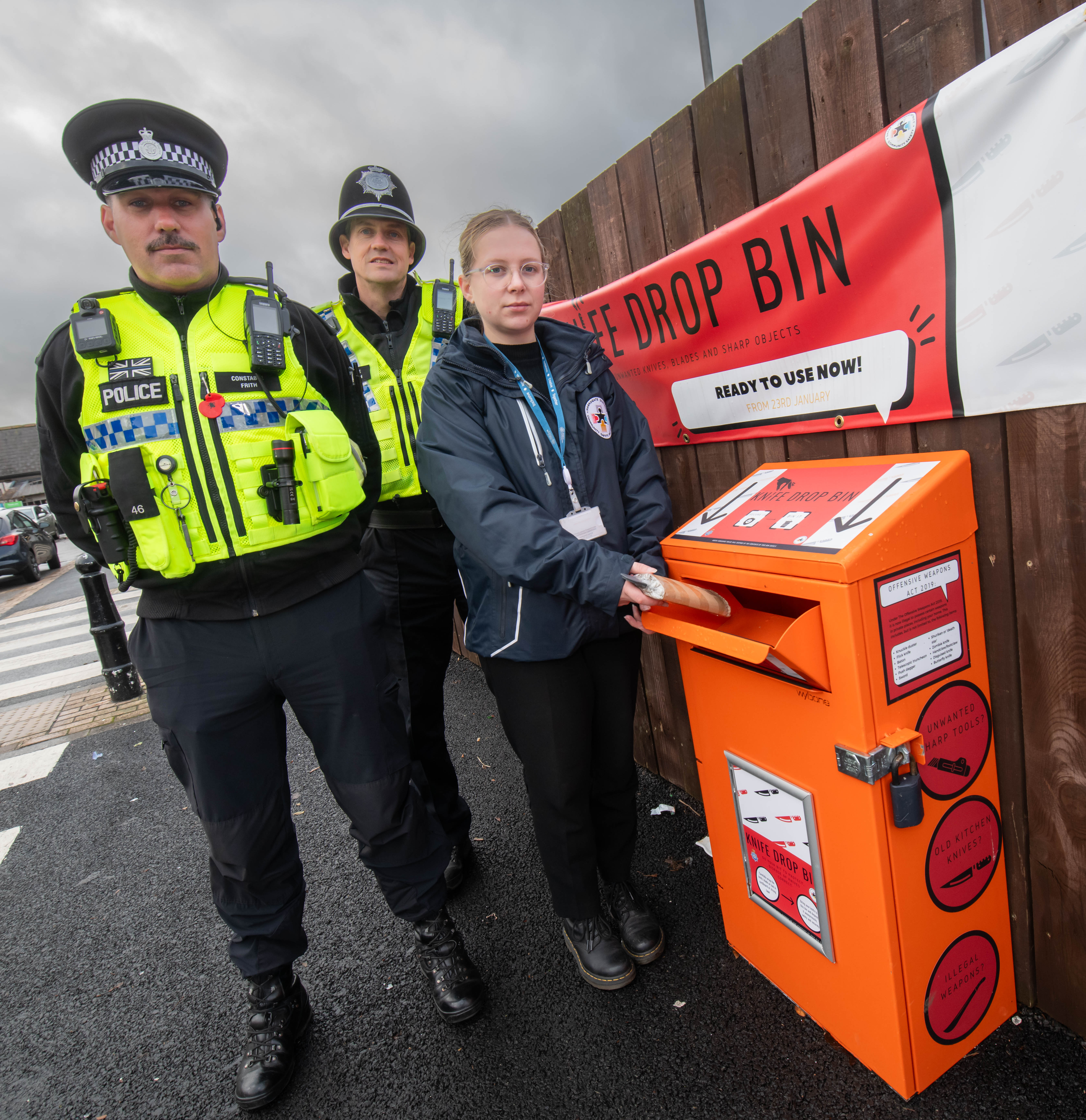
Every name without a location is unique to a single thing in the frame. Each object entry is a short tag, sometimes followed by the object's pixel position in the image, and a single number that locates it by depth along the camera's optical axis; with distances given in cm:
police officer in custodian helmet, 212
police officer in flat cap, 151
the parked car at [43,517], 2181
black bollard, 498
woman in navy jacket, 152
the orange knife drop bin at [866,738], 125
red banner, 112
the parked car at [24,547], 1413
